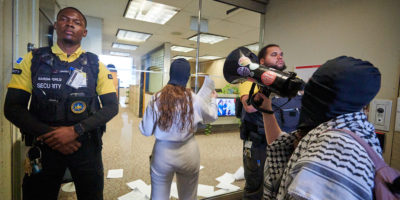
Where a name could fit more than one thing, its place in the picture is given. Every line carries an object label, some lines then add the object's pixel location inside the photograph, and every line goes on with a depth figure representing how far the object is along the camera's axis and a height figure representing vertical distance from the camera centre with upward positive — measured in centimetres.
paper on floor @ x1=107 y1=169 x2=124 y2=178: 246 -120
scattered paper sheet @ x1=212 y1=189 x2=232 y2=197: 215 -121
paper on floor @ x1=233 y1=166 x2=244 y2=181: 259 -118
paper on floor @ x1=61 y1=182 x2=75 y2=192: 205 -117
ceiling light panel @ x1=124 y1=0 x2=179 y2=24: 320 +138
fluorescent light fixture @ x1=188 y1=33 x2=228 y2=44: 495 +139
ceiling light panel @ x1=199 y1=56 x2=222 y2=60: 848 +141
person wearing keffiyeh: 44 -12
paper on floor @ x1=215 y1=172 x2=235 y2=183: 252 -123
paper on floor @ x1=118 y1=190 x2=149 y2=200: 199 -120
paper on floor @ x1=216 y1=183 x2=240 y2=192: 229 -122
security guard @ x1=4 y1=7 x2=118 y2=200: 102 -17
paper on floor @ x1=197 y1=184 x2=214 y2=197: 214 -121
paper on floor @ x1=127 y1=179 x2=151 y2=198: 212 -120
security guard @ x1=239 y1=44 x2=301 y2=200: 154 -30
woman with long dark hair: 126 -29
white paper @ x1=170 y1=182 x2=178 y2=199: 205 -118
